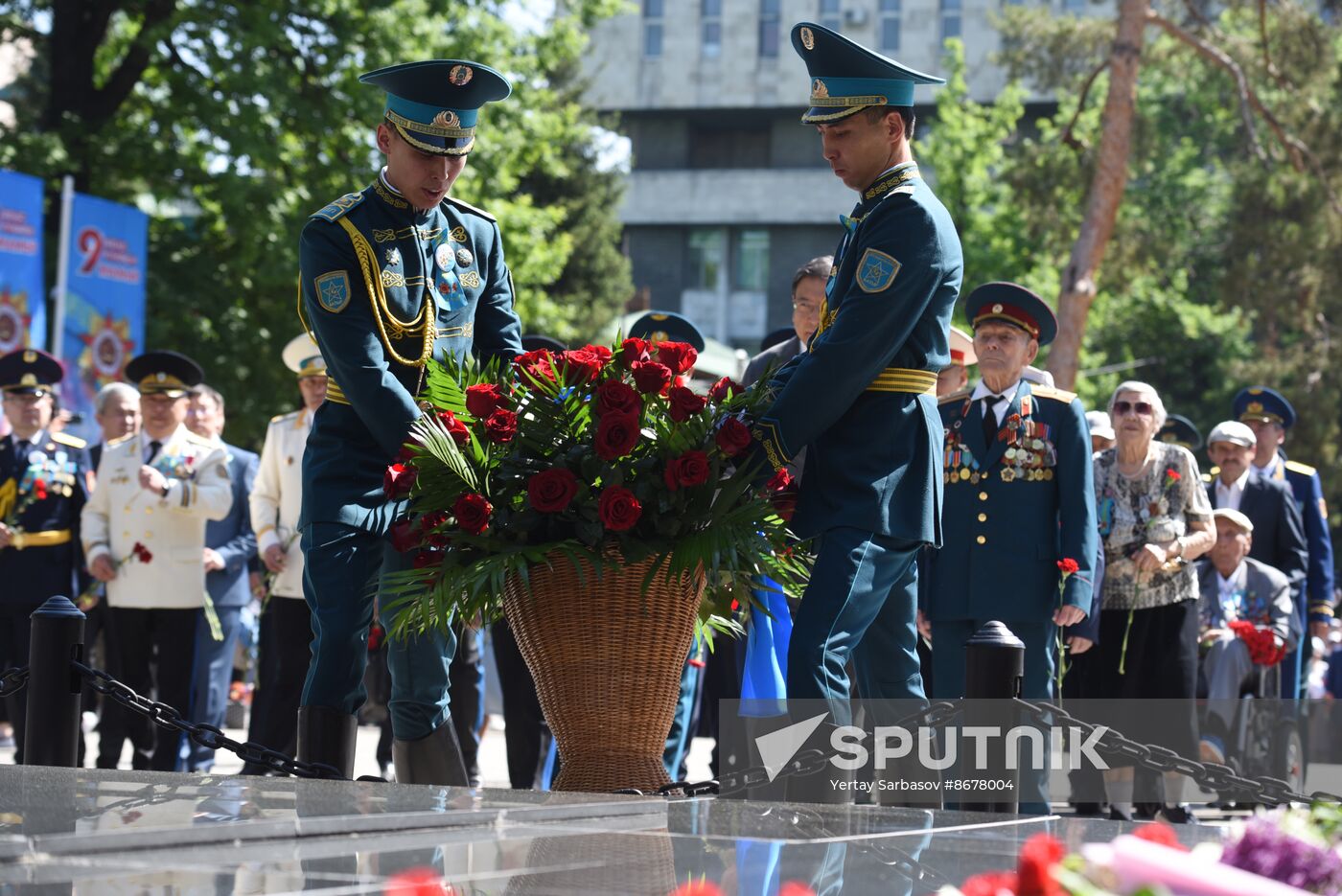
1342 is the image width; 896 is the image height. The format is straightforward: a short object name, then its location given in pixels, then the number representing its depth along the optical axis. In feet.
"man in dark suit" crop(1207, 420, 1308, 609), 35.19
